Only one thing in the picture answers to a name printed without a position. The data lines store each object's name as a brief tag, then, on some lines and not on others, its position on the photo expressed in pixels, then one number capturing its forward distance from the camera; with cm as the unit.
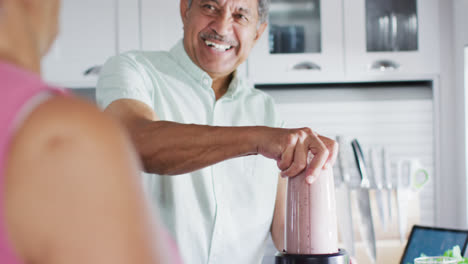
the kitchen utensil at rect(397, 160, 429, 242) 220
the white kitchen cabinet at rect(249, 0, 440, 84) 234
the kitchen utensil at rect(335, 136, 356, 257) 219
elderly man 130
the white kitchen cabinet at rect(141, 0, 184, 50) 230
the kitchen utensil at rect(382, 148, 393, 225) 222
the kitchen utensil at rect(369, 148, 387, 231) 221
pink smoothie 90
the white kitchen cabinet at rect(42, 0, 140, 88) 229
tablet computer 156
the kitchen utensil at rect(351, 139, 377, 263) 214
